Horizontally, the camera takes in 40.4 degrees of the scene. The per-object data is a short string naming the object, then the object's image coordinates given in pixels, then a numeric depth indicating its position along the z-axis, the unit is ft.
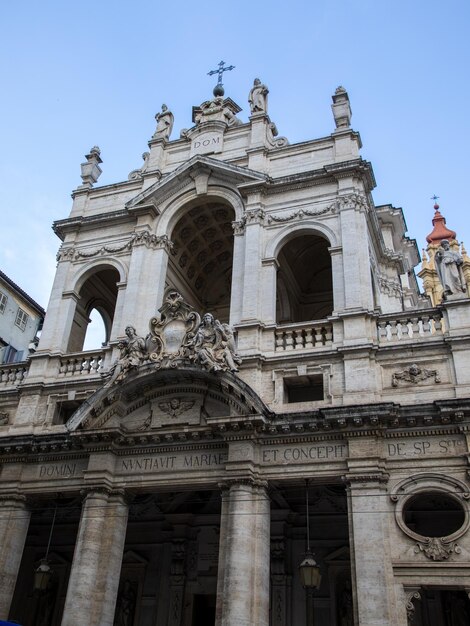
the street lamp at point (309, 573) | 47.55
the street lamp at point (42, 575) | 55.01
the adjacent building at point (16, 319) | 105.50
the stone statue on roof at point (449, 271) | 57.06
